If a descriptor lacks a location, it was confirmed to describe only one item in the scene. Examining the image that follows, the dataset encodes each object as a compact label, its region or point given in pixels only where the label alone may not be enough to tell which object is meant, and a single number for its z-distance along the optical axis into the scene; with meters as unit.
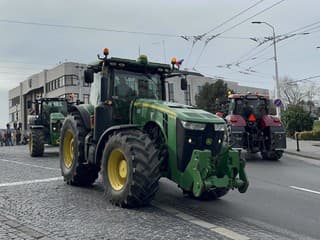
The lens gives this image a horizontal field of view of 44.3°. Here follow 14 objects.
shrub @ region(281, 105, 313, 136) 30.25
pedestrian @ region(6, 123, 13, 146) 33.47
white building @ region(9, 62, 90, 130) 63.22
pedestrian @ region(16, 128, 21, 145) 34.34
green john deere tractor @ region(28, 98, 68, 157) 16.45
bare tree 69.62
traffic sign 24.47
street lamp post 26.52
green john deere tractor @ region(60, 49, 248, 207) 6.27
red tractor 15.00
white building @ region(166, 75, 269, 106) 64.25
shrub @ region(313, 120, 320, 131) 31.51
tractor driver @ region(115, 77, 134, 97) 7.92
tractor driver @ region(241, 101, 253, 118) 16.05
